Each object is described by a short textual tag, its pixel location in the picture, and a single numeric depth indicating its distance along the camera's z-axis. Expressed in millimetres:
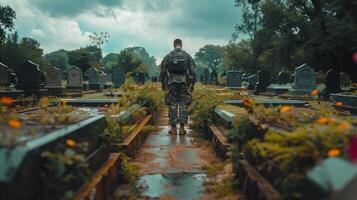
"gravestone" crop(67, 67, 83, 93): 24328
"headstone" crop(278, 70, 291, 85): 27016
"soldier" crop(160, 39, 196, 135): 9414
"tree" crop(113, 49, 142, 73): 65938
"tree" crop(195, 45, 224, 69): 170625
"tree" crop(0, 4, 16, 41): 47719
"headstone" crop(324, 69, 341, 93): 18233
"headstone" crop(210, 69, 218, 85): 45725
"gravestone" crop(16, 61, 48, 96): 15078
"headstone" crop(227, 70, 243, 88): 30344
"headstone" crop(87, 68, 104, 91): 28188
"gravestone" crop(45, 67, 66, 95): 20138
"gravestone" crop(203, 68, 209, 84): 51503
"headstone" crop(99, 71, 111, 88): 31469
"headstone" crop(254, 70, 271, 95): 23828
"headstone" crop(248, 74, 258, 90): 29505
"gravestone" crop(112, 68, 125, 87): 30906
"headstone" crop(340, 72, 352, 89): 25245
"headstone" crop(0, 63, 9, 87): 17281
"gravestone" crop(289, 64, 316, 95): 19344
